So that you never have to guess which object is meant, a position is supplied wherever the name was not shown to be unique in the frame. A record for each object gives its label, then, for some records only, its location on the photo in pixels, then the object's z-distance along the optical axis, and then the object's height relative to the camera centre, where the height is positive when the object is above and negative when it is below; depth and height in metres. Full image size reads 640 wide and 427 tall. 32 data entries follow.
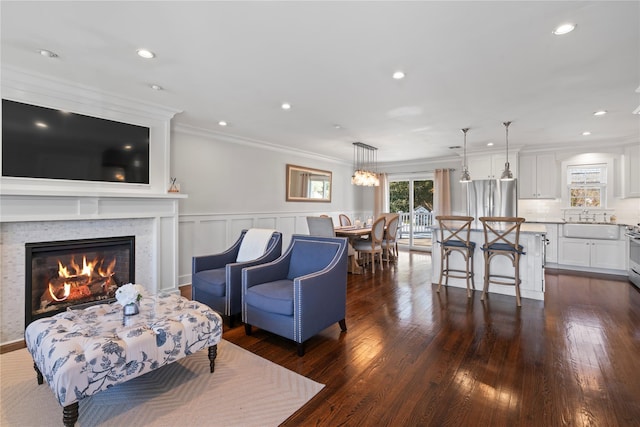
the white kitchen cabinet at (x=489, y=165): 6.37 +1.07
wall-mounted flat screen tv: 2.91 +0.74
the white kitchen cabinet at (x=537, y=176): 6.22 +0.80
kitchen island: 4.01 -0.73
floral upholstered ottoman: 1.62 -0.79
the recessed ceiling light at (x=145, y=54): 2.49 +1.36
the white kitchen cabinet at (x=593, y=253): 5.38 -0.73
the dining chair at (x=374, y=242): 5.64 -0.55
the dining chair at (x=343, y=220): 7.72 -0.16
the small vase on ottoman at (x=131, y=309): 2.22 -0.71
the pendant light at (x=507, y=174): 4.79 +0.64
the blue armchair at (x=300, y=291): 2.57 -0.71
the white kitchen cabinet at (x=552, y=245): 5.95 -0.62
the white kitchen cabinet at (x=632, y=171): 5.39 +0.79
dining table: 5.62 -0.40
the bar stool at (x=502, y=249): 3.89 -0.46
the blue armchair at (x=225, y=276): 3.13 -0.68
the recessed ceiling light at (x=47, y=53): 2.52 +1.37
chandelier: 5.86 +1.43
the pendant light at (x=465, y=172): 4.97 +0.76
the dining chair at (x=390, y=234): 6.07 -0.41
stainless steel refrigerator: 6.34 +0.34
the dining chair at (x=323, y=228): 5.20 -0.25
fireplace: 3.04 -0.65
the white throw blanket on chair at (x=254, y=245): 3.58 -0.38
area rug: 1.80 -1.22
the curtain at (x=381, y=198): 8.76 +0.47
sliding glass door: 8.31 +0.11
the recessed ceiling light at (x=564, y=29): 2.11 +1.33
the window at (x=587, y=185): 5.93 +0.58
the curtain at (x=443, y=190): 7.57 +0.60
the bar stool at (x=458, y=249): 4.24 -0.51
